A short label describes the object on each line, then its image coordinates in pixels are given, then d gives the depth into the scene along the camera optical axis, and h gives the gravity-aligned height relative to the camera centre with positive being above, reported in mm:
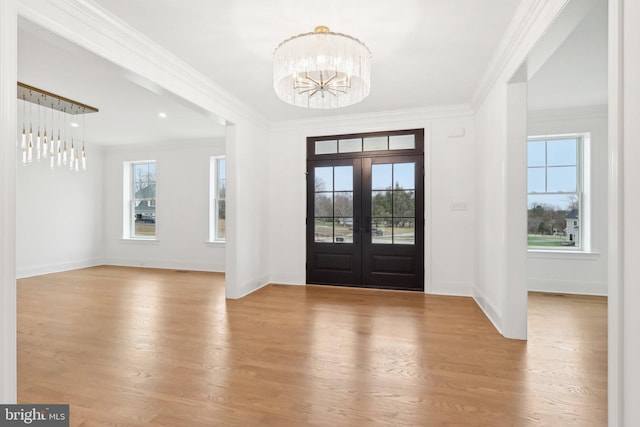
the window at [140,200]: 7535 +279
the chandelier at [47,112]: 4152 +1555
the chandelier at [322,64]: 2426 +1200
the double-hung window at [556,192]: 4977 +343
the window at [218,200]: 6969 +265
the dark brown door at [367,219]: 5070 -111
